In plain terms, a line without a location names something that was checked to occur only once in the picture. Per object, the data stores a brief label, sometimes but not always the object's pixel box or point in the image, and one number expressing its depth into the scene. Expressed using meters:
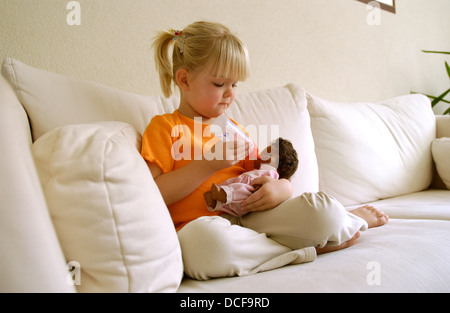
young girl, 0.82
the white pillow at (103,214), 0.61
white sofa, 0.54
